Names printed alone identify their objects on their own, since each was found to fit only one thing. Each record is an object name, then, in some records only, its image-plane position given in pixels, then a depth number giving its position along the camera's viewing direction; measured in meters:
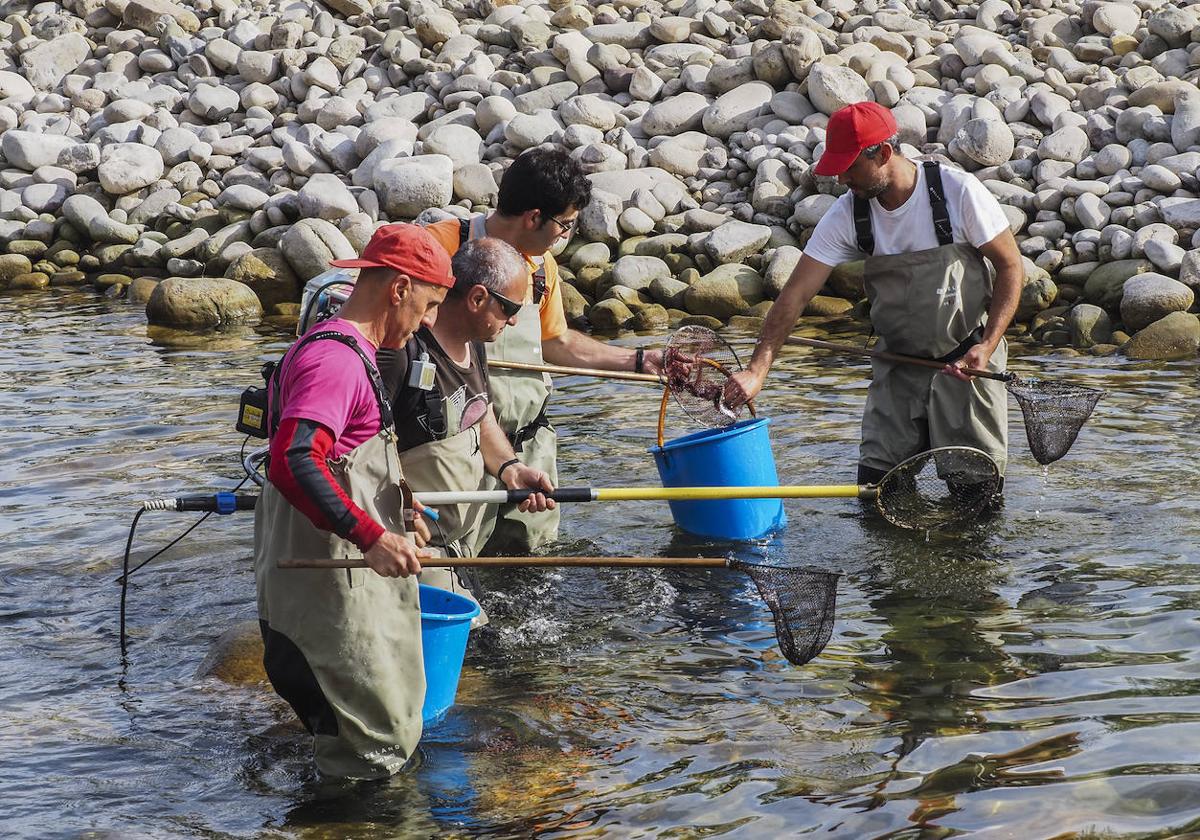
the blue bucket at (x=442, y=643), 4.88
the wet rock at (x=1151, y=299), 12.68
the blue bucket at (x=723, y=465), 7.01
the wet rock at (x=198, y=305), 15.47
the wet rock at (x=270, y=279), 16.25
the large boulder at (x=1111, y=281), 13.27
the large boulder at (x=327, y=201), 16.95
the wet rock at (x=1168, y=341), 12.03
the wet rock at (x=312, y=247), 16.00
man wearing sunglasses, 5.38
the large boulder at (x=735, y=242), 15.47
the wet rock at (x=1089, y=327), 12.73
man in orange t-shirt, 6.11
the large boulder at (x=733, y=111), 17.81
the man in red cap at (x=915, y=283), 6.65
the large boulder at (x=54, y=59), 23.33
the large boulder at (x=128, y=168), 19.44
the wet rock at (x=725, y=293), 14.77
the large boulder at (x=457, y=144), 17.81
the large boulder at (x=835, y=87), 17.05
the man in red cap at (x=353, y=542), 4.16
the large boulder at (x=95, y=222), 18.88
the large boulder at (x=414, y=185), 16.78
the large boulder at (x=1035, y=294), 13.60
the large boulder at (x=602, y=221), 16.02
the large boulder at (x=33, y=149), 20.38
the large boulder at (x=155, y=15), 23.58
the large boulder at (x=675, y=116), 17.98
